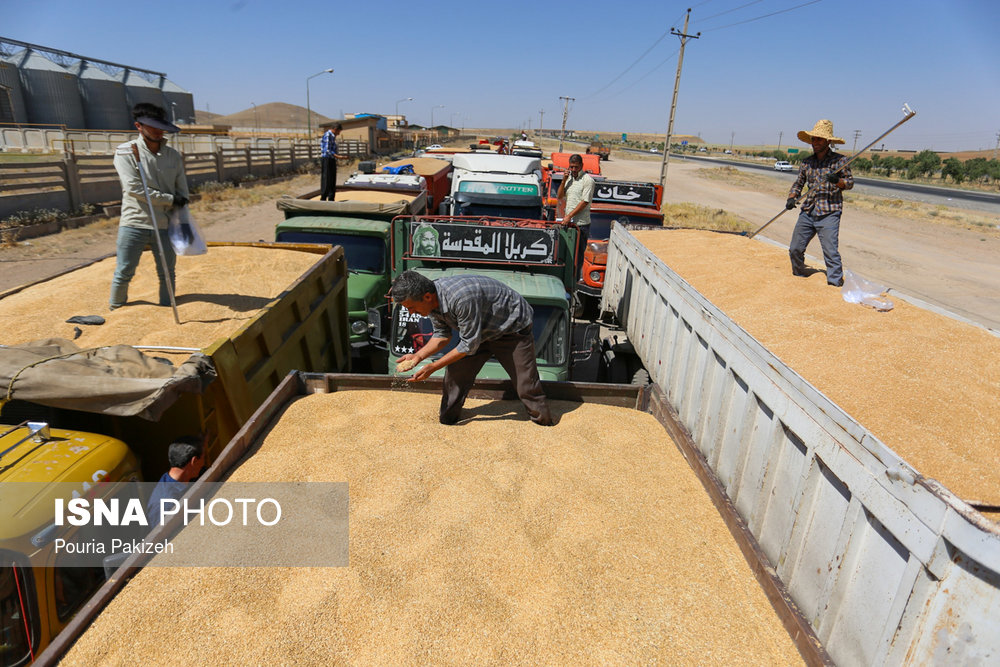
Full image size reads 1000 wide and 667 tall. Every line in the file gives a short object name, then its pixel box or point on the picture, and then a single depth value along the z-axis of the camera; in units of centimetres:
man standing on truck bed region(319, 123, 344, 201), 1230
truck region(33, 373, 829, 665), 232
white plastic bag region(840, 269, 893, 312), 462
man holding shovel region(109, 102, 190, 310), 463
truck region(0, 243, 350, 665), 258
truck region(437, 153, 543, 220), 962
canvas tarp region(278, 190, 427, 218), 774
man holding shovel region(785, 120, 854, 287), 530
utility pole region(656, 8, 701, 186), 2147
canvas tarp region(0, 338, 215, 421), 305
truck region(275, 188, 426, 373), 732
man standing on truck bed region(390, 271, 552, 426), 387
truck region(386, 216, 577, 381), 590
